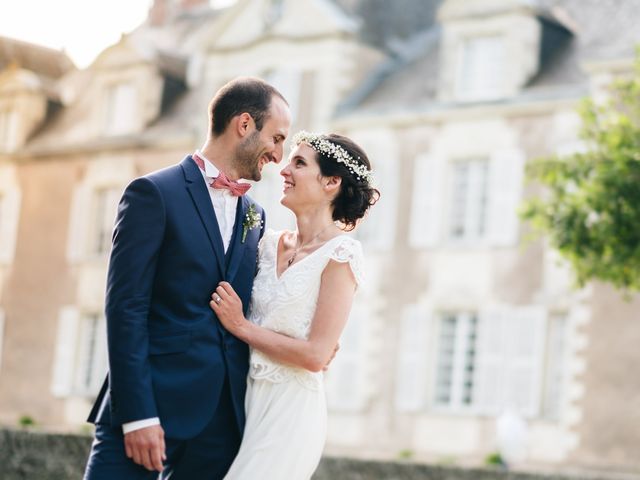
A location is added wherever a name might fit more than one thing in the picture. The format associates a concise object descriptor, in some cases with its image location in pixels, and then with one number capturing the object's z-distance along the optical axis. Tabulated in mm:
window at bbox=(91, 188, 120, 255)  31906
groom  4988
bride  5305
